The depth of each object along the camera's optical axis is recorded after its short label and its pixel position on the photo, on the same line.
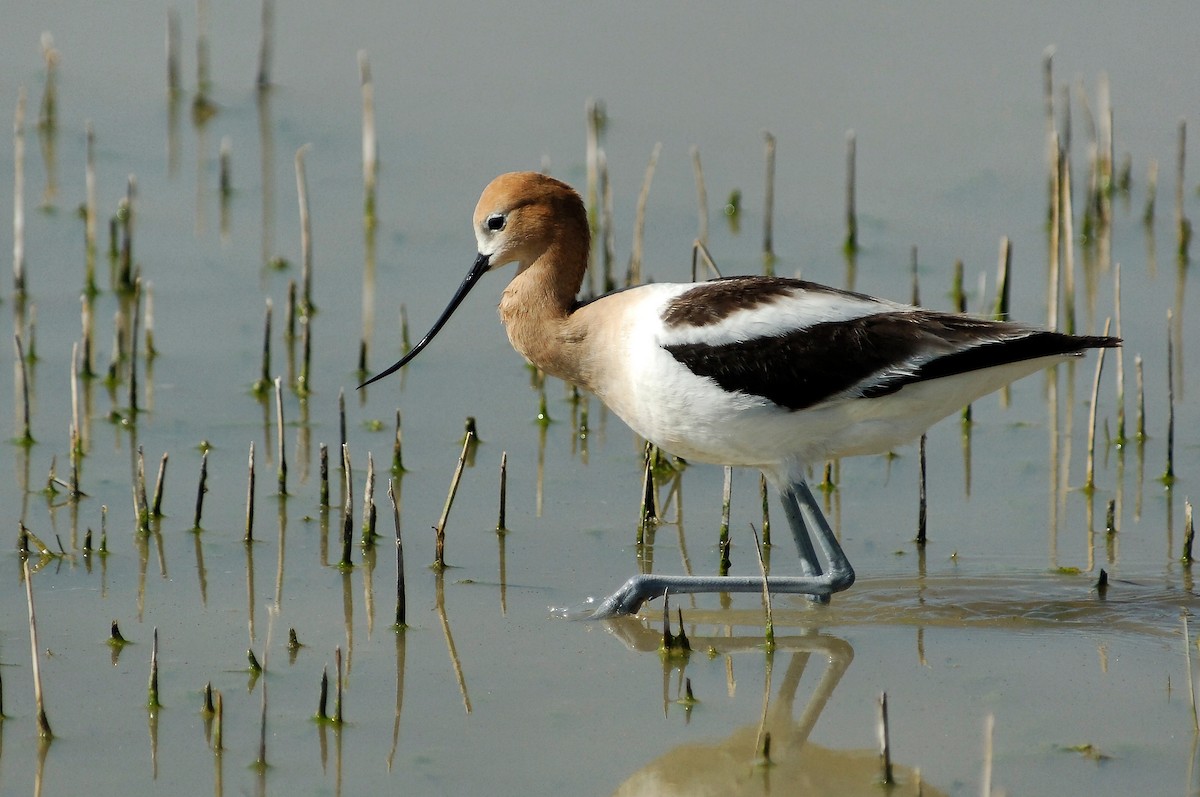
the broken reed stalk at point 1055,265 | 18.39
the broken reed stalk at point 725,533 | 14.13
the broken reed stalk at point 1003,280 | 18.25
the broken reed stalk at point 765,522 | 14.94
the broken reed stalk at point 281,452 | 14.67
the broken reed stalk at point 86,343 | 17.58
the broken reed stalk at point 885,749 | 10.05
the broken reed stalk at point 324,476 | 14.55
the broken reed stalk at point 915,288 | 18.27
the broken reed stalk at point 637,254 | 18.55
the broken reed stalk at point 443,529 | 13.62
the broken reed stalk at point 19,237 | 19.08
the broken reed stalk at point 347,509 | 13.47
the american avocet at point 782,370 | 13.02
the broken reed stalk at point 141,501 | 14.17
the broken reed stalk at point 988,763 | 9.46
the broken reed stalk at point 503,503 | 14.39
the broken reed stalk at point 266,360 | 17.20
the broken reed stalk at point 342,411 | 15.20
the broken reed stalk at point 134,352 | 16.70
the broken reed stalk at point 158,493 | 14.10
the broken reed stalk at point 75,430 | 14.84
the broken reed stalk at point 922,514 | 14.57
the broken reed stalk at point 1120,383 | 15.97
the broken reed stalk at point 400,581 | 12.32
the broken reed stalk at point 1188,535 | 13.92
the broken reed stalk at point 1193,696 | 11.14
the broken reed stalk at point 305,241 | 18.72
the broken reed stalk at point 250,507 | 13.94
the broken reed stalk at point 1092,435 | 15.37
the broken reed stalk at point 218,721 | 10.56
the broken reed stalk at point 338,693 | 10.80
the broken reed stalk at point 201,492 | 14.24
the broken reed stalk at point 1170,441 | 15.31
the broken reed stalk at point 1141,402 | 15.91
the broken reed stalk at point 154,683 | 10.96
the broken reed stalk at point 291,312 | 18.08
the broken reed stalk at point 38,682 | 10.37
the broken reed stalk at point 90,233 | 19.52
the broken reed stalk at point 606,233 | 19.36
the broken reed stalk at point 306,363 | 17.52
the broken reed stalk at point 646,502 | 14.62
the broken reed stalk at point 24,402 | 15.51
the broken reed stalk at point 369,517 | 13.95
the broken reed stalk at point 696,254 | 16.30
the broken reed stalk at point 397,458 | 15.83
